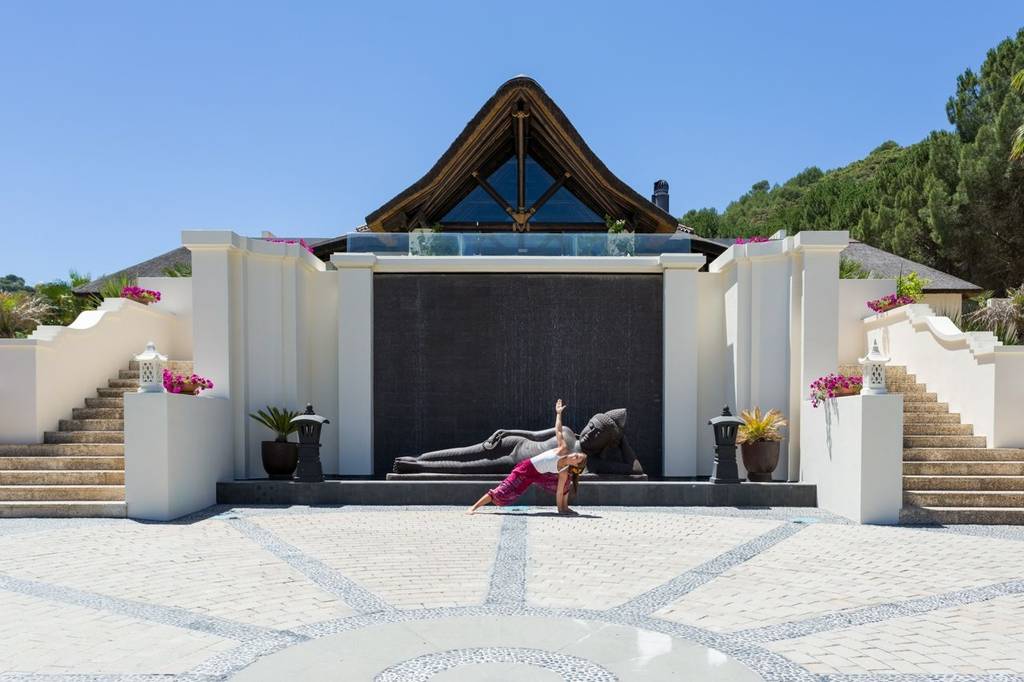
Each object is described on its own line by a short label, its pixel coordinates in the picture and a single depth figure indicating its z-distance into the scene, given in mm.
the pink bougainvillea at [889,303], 13367
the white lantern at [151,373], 8367
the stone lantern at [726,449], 9492
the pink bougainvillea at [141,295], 12906
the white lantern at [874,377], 8273
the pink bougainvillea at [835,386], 9016
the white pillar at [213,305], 9953
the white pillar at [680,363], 10898
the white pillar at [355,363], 10922
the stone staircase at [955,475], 8383
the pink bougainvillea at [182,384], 8938
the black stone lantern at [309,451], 9648
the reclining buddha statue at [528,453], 9594
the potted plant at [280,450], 10094
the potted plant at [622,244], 11594
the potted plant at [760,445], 9672
